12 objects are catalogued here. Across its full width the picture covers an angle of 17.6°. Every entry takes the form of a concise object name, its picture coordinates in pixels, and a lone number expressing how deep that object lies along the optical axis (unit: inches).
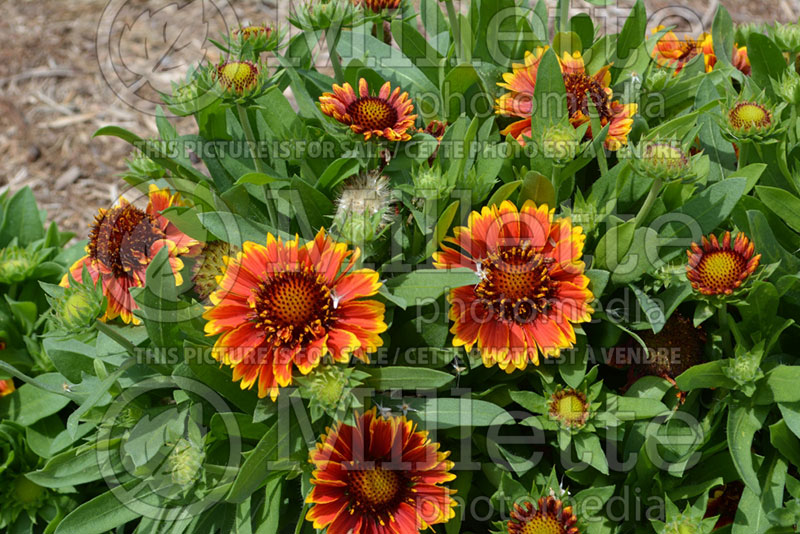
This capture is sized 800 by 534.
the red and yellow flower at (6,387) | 52.0
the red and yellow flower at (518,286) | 47.1
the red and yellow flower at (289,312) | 45.9
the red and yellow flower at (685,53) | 53.5
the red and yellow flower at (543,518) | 47.1
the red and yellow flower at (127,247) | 49.2
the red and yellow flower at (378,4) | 51.0
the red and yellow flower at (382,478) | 46.6
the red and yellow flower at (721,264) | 47.2
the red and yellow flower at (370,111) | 48.1
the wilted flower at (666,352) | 48.8
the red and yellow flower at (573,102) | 49.8
